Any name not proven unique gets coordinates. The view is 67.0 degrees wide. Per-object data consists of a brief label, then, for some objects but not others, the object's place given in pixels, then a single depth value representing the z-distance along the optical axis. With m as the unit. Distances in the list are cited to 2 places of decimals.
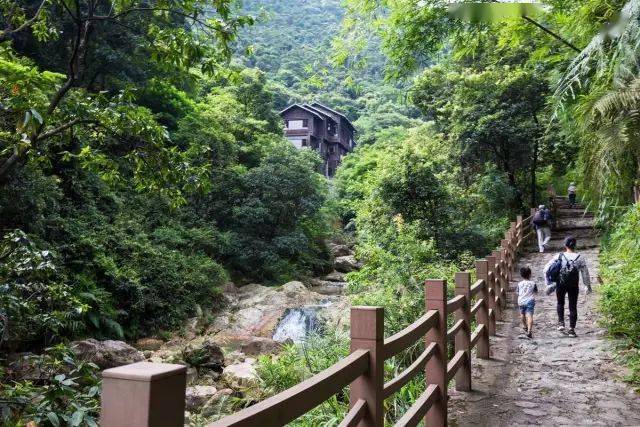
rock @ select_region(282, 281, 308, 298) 19.04
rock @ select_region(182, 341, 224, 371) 11.73
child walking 8.16
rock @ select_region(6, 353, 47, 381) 4.08
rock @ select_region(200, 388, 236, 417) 8.32
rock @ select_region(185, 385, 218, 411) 9.14
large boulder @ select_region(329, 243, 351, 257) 28.94
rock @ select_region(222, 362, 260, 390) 9.93
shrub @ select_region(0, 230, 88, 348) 4.05
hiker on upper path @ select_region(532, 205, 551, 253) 16.08
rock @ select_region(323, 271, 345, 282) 25.34
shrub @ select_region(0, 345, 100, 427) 3.19
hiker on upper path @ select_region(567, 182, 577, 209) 22.78
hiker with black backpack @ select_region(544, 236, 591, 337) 7.74
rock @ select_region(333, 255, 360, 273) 27.11
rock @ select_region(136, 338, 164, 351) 14.38
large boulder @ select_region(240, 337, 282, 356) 13.59
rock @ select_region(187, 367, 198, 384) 10.80
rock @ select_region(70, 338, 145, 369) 10.47
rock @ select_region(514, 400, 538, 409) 5.04
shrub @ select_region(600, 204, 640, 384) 7.25
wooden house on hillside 42.66
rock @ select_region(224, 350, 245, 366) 12.74
